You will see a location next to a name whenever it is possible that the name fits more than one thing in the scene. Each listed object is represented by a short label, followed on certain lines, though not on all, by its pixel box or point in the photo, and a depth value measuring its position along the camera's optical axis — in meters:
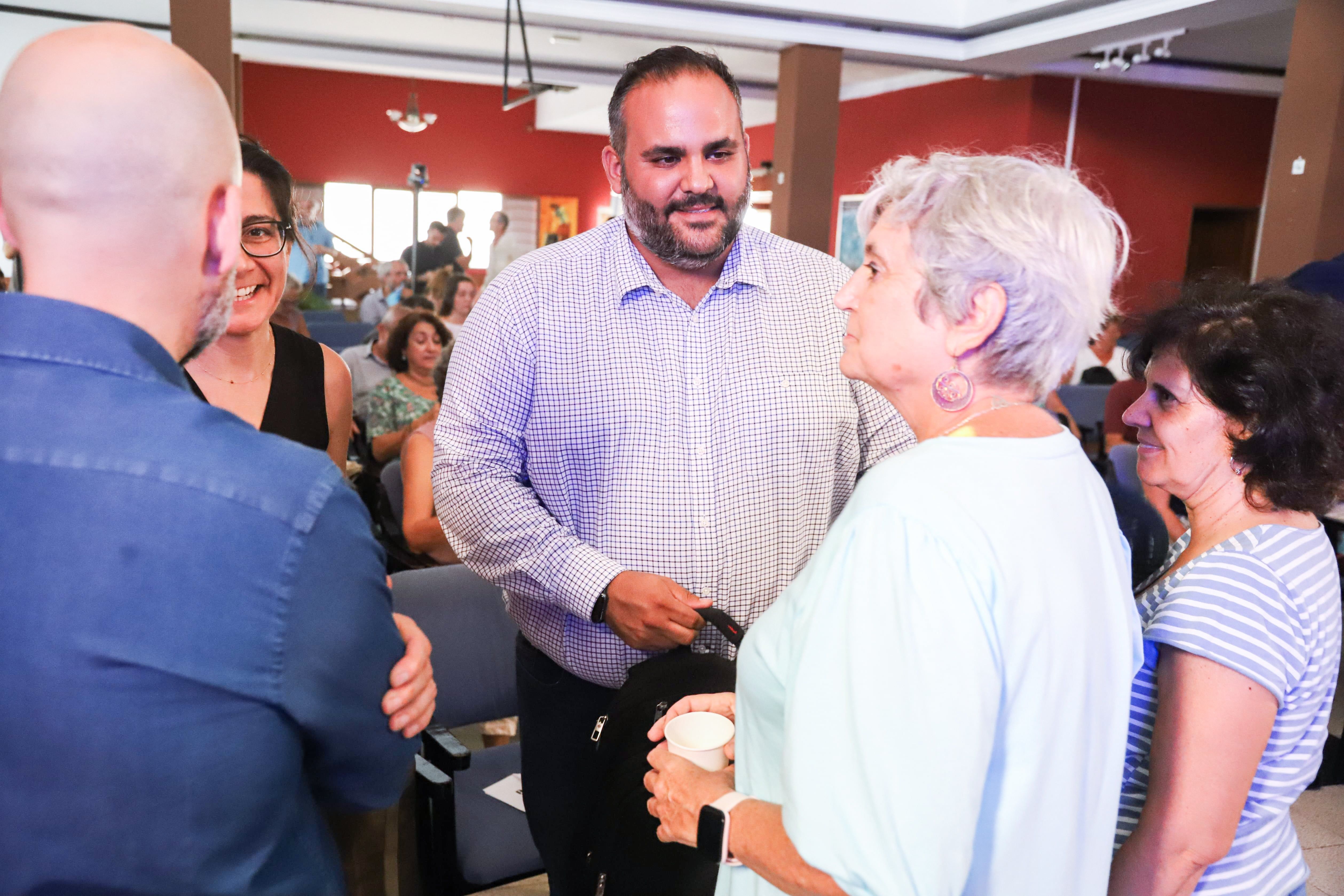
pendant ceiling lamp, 10.59
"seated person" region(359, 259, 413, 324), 8.52
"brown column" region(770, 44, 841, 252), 8.35
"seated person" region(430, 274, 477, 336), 6.67
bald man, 0.71
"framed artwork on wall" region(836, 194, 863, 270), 10.66
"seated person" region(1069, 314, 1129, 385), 6.83
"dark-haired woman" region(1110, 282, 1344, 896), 1.08
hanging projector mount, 5.31
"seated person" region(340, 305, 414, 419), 4.93
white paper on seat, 2.18
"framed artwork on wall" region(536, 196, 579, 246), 14.85
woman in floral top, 4.39
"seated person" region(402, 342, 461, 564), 3.21
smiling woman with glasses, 1.67
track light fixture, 7.76
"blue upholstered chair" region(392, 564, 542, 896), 1.97
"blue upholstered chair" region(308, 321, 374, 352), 7.59
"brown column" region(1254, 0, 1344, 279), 5.65
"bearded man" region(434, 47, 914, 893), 1.67
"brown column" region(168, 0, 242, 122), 6.25
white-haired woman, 0.82
